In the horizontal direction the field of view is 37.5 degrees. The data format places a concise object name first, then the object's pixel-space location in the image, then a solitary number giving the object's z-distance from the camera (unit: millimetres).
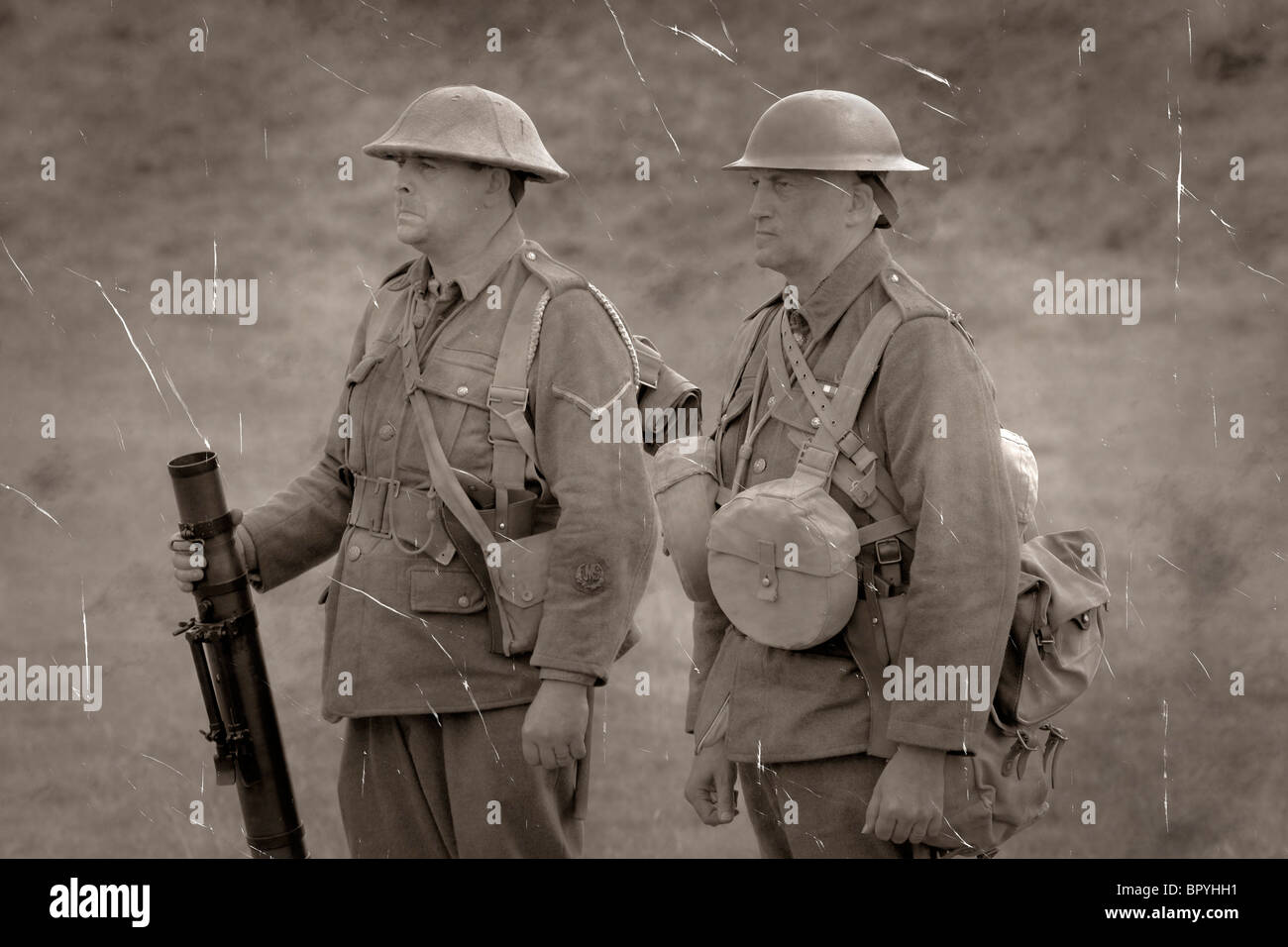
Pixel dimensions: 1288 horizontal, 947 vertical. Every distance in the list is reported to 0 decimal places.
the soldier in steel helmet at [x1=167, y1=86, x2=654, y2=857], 3873
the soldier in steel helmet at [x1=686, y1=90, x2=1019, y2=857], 3465
